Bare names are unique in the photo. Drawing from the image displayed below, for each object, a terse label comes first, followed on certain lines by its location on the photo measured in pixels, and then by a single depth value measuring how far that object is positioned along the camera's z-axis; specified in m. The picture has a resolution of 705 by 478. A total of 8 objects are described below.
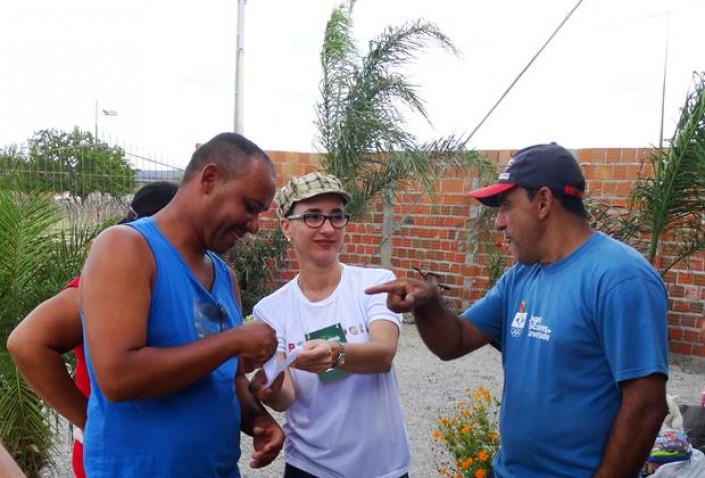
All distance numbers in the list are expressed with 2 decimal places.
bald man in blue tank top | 1.67
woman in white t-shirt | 2.39
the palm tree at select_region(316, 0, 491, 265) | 7.04
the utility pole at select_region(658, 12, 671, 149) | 5.38
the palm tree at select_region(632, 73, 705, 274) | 4.66
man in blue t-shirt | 1.90
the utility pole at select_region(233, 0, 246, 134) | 11.73
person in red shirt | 2.14
